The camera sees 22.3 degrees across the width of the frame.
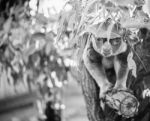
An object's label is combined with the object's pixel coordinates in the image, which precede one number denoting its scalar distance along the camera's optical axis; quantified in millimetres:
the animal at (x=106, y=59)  1028
